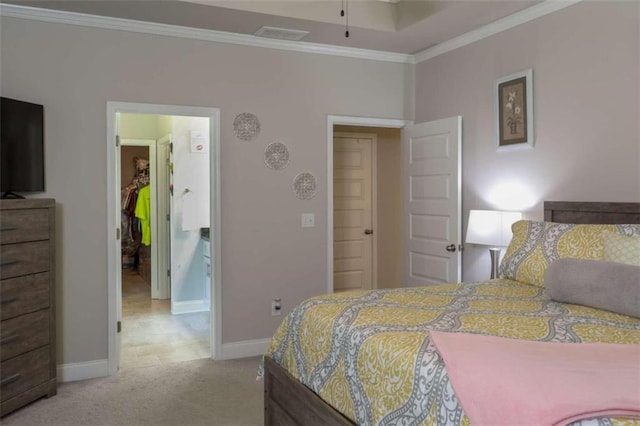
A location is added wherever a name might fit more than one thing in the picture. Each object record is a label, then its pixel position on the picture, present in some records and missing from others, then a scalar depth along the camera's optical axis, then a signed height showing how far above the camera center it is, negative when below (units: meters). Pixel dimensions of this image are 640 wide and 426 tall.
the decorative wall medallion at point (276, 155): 4.38 +0.42
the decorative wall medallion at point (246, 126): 4.26 +0.65
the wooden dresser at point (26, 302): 3.13 -0.59
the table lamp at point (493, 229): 3.71 -0.16
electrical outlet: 4.43 -0.84
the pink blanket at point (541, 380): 1.30 -0.46
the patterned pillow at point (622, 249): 2.46 -0.20
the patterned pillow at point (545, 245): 2.74 -0.22
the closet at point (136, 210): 7.69 -0.06
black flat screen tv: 3.34 +0.39
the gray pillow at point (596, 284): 2.23 -0.35
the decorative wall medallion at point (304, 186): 4.50 +0.17
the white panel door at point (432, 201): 4.31 +0.04
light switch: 4.54 -0.12
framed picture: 3.68 +0.69
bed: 1.67 -0.49
